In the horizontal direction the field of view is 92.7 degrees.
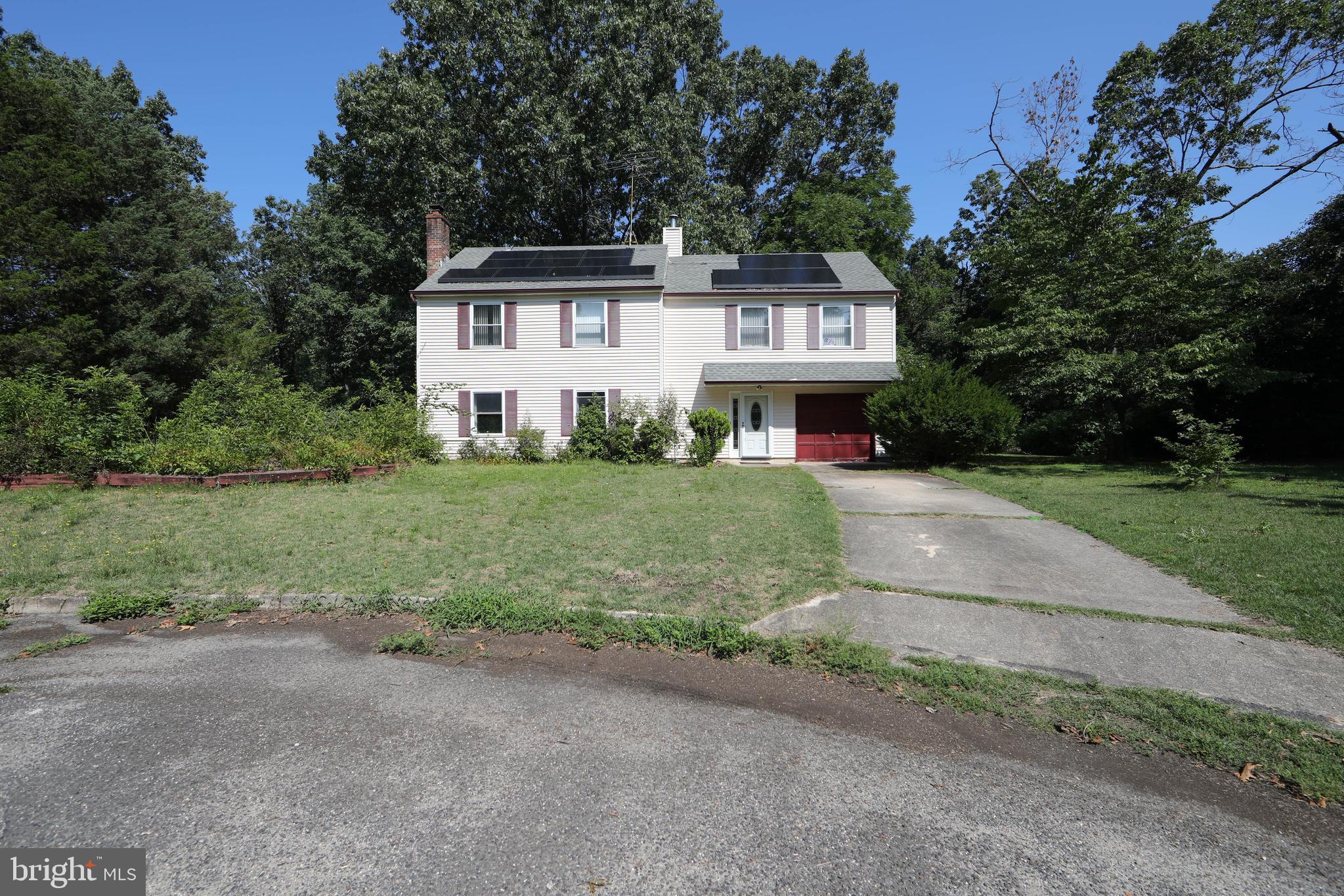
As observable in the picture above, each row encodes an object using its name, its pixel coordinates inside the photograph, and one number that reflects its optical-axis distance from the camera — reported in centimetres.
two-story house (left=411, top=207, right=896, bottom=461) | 2045
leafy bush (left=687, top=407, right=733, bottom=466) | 1916
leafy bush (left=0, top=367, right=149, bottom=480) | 1086
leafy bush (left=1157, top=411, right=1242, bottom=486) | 1212
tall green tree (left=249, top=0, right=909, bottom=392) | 2758
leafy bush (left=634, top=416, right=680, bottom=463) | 1953
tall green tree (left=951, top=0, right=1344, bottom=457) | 1762
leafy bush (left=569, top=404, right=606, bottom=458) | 1978
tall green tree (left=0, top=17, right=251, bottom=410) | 2206
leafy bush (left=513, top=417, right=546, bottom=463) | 1961
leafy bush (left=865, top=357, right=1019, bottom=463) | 1579
